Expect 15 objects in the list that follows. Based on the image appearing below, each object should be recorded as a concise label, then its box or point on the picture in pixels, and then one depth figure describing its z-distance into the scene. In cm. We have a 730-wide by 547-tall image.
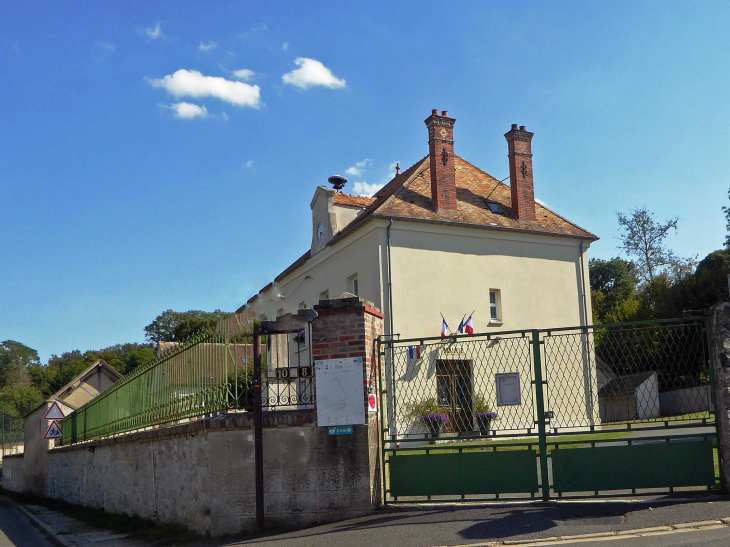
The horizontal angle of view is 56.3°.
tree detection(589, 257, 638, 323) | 6052
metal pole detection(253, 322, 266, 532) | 834
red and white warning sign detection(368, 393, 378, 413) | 840
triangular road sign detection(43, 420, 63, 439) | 2298
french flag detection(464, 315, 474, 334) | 2133
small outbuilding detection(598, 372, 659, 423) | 801
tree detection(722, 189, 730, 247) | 4466
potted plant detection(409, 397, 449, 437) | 939
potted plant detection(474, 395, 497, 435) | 826
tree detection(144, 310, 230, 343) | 7925
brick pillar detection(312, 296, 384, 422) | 851
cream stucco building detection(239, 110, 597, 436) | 2223
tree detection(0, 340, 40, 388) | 9331
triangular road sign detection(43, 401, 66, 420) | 2230
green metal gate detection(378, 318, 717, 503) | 773
